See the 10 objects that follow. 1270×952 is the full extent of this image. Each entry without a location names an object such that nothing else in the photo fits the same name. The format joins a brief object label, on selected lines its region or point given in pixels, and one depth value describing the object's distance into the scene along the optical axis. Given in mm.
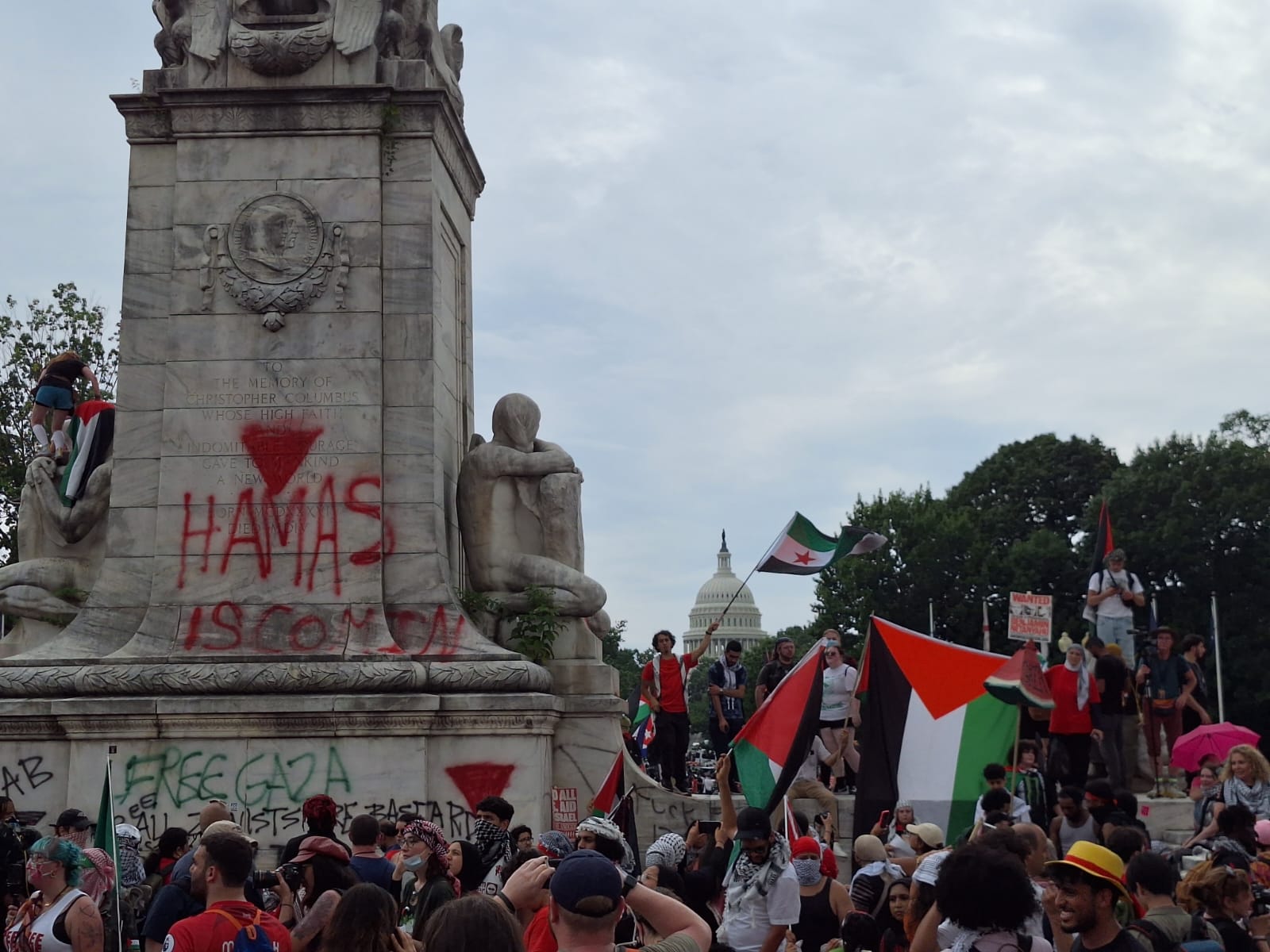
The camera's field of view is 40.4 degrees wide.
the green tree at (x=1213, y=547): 57594
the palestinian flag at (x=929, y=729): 11086
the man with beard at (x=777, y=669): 18484
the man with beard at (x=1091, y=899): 6504
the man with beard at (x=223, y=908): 6934
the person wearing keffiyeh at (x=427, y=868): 8547
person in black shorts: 19031
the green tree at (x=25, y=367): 36281
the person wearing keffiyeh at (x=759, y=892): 9133
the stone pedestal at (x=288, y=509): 16406
